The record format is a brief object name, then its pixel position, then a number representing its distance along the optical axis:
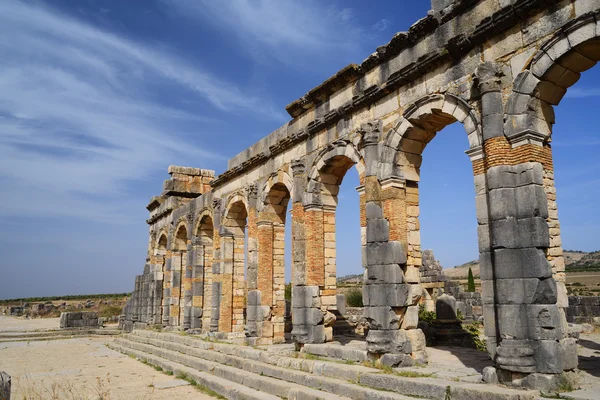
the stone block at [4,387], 5.46
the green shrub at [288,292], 23.15
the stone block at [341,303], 15.15
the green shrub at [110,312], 34.67
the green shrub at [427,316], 12.24
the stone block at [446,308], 11.19
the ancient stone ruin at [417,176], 6.21
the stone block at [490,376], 6.23
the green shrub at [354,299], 21.27
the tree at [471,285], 25.75
